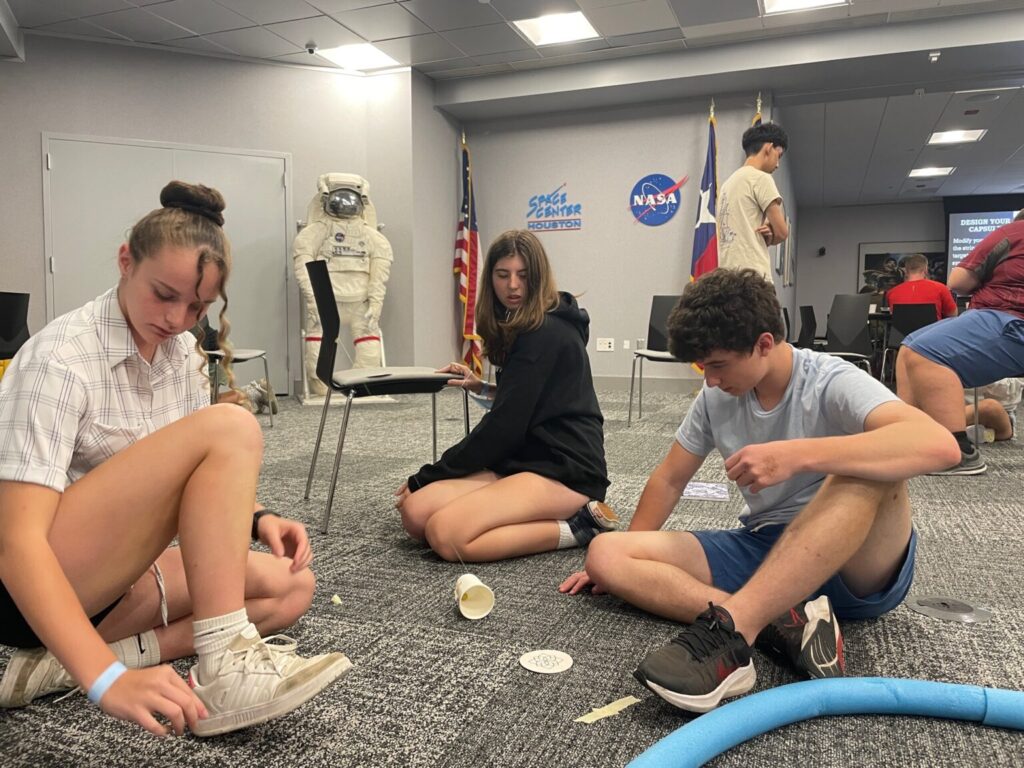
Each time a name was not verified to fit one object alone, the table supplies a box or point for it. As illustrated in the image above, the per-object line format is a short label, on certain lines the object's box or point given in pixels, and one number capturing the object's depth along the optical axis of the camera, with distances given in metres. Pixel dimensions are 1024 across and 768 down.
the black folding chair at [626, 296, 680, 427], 4.43
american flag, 6.59
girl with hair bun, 0.90
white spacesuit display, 5.45
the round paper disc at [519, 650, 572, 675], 1.26
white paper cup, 1.48
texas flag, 5.76
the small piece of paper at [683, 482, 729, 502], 2.56
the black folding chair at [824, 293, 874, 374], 5.31
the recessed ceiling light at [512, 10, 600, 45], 5.05
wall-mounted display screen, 11.13
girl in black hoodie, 1.84
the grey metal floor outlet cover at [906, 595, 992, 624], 1.48
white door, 5.23
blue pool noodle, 1.00
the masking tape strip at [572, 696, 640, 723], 1.09
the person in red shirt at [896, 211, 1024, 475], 2.89
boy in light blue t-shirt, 1.13
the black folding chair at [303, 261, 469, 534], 2.15
